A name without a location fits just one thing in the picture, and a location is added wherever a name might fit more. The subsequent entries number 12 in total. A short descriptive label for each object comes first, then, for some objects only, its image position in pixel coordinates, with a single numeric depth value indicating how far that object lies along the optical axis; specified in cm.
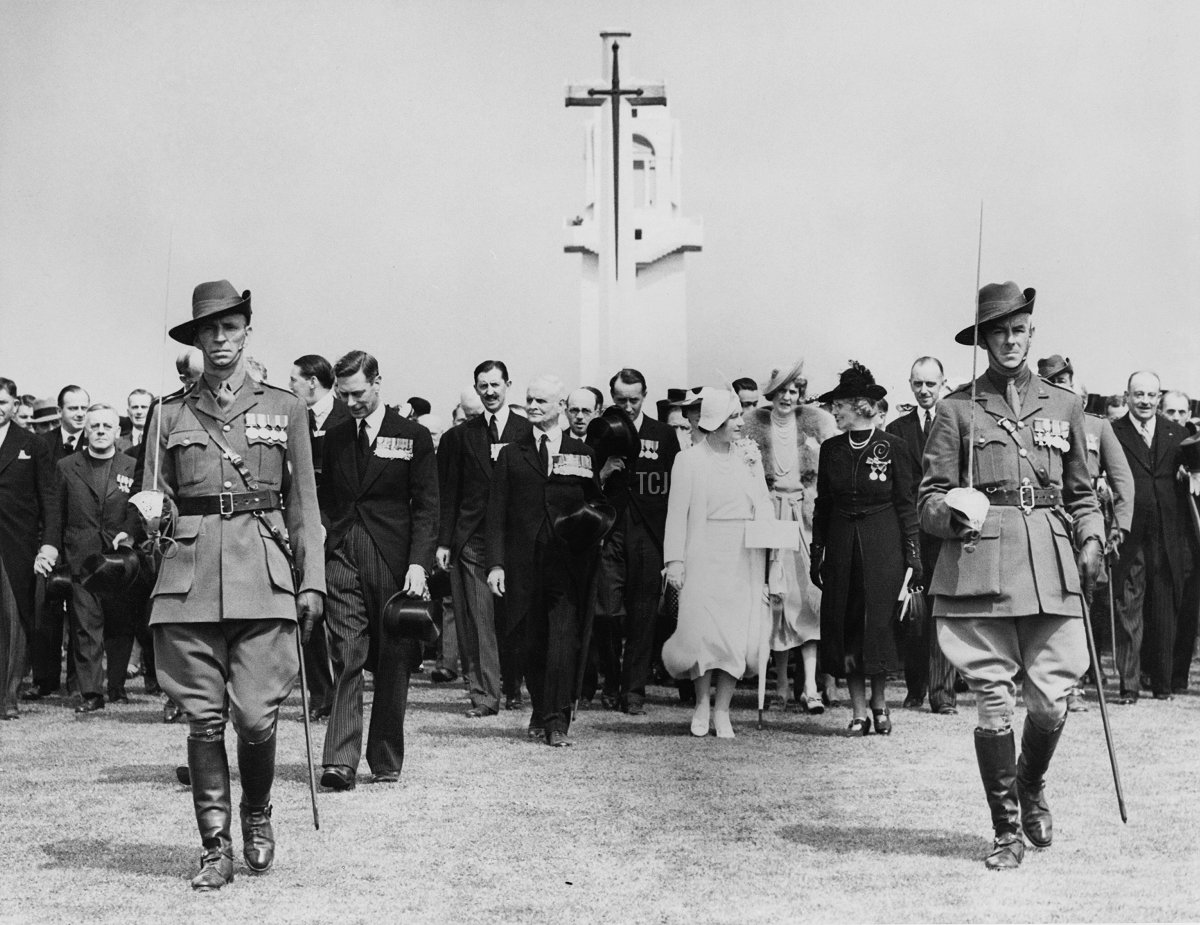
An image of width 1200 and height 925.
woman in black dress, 1070
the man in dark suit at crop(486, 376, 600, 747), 1039
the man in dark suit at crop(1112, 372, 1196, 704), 1270
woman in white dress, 1071
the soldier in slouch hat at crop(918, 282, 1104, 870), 677
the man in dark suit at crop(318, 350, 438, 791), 853
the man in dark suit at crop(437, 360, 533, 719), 1181
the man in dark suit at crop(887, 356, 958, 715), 1180
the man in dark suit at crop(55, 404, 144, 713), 1260
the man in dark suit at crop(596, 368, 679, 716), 1235
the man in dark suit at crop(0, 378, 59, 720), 1253
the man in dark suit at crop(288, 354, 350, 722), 998
